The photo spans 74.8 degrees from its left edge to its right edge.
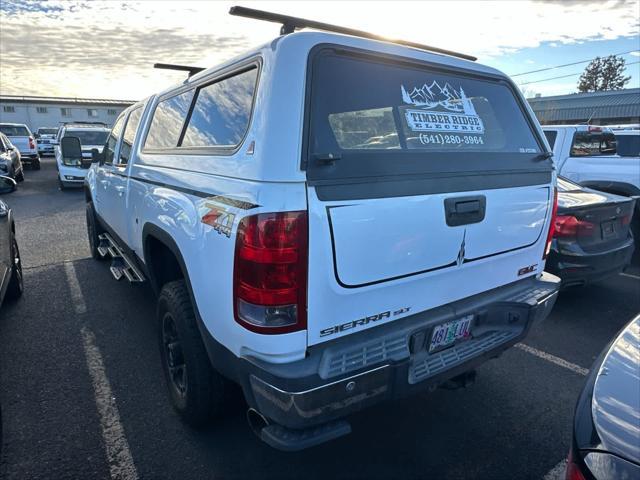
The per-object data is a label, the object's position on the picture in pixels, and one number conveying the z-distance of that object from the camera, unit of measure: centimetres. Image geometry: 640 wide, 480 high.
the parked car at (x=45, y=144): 2755
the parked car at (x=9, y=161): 1068
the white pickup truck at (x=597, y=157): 659
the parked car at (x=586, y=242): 417
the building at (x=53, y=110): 5328
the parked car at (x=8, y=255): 375
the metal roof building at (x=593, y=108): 2595
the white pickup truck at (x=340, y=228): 177
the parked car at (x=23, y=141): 1819
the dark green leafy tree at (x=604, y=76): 5081
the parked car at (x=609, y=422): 125
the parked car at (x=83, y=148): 1260
